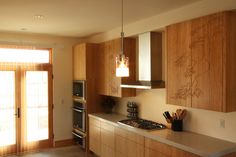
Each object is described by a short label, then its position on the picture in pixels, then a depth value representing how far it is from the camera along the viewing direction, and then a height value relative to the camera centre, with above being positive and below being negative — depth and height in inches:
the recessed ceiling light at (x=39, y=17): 143.3 +37.3
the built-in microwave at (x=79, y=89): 199.1 -12.4
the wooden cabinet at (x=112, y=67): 172.4 +6.1
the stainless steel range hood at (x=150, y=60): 148.6 +10.2
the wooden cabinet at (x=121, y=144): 117.6 -42.9
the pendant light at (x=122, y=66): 93.4 +3.7
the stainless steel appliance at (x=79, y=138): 203.9 -57.8
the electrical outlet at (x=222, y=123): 112.3 -24.0
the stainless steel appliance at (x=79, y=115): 201.5 -36.9
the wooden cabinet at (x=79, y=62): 202.1 +12.3
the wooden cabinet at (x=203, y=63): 97.5 +5.5
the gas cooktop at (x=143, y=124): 140.7 -32.0
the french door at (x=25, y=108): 196.7 -29.5
